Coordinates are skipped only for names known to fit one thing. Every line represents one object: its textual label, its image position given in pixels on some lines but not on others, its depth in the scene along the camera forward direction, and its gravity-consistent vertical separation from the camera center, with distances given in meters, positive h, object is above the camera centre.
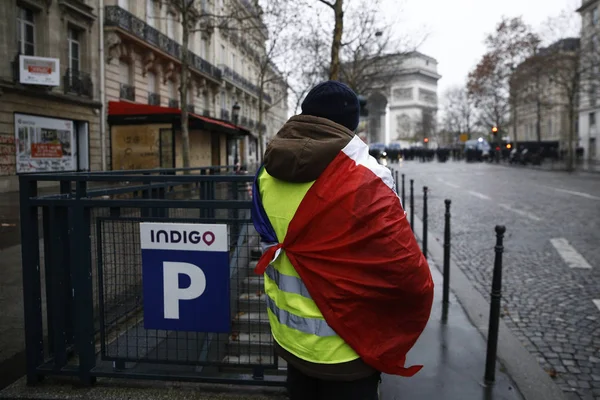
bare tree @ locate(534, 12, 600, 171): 32.44 +6.74
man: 1.75 -0.32
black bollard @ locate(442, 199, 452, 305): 5.44 -1.09
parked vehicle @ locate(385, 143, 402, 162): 61.50 +1.18
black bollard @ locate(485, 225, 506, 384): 3.53 -1.11
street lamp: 28.05 +2.69
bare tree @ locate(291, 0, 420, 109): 25.20 +6.12
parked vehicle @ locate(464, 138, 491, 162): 57.56 +1.53
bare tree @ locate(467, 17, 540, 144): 47.06 +9.92
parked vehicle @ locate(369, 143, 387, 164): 50.61 +1.80
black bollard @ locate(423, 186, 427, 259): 7.45 -0.99
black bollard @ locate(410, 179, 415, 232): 9.34 -0.89
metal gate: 3.04 -0.79
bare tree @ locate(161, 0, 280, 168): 18.00 +3.02
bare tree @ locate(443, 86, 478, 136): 77.81 +8.39
